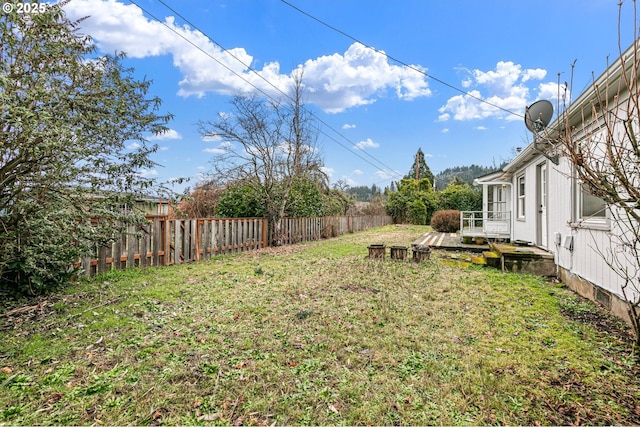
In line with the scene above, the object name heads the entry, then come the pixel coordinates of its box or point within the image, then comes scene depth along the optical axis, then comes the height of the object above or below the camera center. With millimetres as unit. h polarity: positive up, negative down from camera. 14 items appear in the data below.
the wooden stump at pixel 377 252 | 8133 -1045
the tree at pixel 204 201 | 13031 +631
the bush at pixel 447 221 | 17047 -405
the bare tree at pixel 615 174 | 2150 +311
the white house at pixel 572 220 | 3791 -114
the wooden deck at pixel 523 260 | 6262 -1019
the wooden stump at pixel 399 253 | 7867 -1043
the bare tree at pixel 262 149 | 11648 +2688
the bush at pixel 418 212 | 24797 +185
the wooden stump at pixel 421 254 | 7625 -1038
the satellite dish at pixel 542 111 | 5758 +2039
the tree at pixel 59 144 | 3199 +870
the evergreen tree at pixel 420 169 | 37156 +5896
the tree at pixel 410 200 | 25172 +1209
